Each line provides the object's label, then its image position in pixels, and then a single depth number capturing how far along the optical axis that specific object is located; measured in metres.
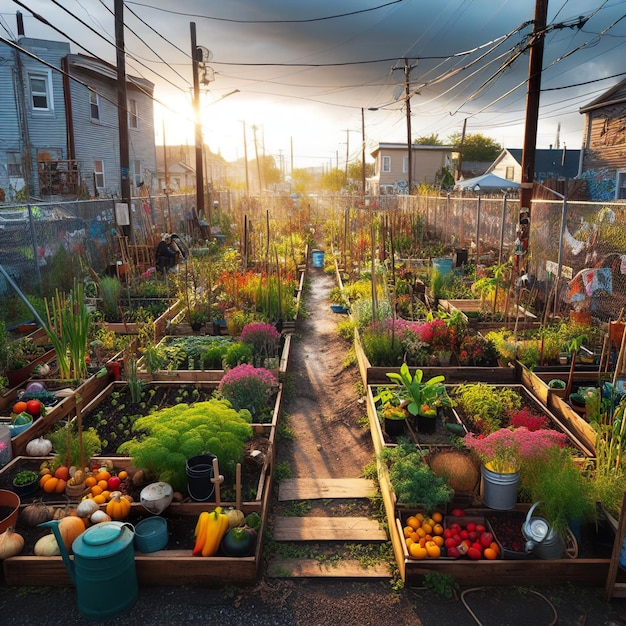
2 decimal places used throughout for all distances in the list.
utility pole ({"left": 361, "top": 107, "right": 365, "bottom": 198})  40.66
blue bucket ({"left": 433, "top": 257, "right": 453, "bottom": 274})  12.86
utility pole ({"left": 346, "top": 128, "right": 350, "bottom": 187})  61.91
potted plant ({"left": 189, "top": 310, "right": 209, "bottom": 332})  9.06
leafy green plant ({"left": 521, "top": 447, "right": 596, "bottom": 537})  3.88
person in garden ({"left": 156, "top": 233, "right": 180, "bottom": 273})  13.20
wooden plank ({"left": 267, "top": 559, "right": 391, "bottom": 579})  3.97
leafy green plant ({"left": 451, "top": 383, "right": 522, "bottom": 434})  5.65
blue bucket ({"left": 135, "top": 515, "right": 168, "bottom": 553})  3.91
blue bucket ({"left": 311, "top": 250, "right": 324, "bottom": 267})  17.58
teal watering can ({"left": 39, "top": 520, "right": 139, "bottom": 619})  3.45
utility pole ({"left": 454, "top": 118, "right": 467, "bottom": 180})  38.44
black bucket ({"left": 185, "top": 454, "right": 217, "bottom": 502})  4.34
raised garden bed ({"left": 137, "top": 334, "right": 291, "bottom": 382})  6.99
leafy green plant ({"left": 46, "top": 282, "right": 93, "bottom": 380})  6.60
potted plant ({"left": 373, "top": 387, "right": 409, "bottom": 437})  5.41
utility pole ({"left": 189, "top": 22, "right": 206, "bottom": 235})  19.36
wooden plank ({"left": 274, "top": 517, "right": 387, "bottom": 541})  4.43
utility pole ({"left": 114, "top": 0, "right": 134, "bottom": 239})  13.30
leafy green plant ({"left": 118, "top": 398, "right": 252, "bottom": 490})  4.38
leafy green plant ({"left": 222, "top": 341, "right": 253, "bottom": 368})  7.21
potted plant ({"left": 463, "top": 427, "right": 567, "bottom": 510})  4.23
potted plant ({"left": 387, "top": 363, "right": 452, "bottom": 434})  5.50
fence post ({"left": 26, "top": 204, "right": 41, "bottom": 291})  9.33
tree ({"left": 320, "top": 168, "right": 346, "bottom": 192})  68.25
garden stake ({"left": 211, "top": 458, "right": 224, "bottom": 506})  3.92
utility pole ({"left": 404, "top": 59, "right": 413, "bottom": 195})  27.39
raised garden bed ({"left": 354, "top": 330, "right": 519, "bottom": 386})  7.04
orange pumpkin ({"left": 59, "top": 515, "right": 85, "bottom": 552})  3.87
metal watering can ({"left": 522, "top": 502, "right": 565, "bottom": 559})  3.83
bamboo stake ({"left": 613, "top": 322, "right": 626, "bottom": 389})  5.07
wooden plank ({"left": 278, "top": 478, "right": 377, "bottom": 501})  5.06
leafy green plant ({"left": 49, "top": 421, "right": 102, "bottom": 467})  4.79
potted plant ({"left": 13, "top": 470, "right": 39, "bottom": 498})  4.58
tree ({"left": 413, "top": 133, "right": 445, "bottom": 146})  70.26
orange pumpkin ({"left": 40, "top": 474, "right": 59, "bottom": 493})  4.61
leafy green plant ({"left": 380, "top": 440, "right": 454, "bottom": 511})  4.18
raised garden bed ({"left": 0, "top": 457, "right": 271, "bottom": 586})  3.81
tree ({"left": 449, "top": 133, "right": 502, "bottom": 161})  64.12
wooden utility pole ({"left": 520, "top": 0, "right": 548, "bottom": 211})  10.19
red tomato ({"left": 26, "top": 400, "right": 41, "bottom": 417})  5.70
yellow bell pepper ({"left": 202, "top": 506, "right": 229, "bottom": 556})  3.87
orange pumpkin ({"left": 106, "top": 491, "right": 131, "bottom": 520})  4.17
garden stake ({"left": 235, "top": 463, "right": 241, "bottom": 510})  3.93
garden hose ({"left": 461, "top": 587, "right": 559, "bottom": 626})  3.50
